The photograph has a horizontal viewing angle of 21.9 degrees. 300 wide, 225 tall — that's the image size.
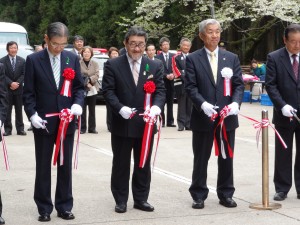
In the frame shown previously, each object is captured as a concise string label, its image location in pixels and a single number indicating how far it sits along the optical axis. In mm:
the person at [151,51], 17047
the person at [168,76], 17203
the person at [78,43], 16547
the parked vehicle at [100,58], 24703
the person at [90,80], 16016
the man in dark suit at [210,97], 8273
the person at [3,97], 7484
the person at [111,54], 16078
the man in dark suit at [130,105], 8016
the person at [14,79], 15875
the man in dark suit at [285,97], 8641
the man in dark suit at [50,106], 7680
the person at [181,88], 16406
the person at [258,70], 26569
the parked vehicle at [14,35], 29359
